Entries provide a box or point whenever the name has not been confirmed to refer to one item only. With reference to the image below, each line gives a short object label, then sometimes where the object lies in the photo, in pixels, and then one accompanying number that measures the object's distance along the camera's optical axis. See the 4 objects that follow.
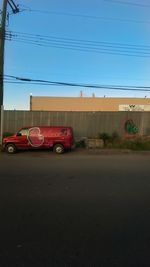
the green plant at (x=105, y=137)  10.84
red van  9.19
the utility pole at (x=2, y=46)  10.24
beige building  21.27
